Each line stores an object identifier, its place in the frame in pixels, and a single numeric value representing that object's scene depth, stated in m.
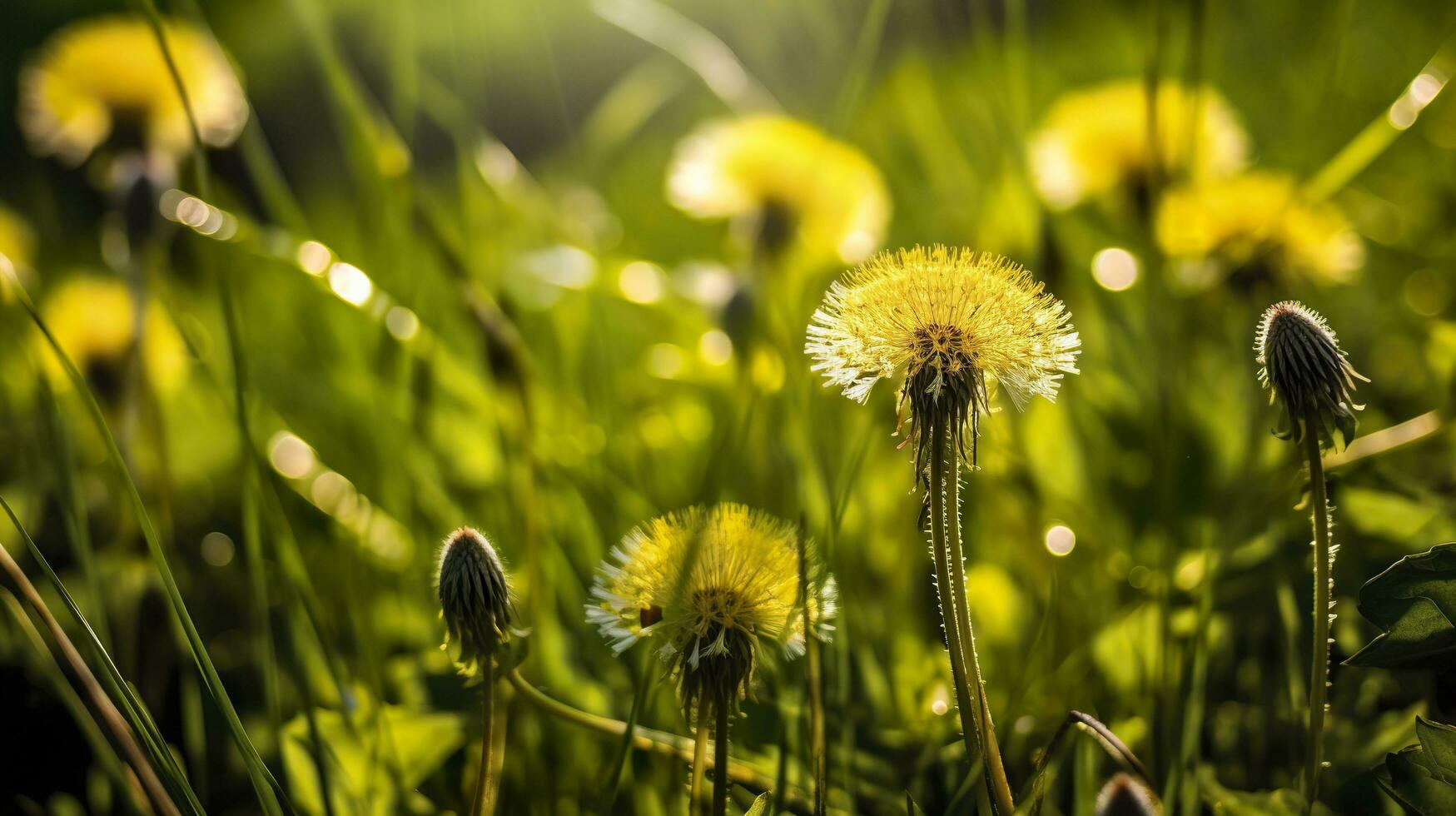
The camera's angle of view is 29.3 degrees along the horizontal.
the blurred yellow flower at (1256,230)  0.57
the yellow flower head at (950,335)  0.40
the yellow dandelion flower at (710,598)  0.41
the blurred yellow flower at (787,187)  0.74
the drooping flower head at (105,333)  0.68
